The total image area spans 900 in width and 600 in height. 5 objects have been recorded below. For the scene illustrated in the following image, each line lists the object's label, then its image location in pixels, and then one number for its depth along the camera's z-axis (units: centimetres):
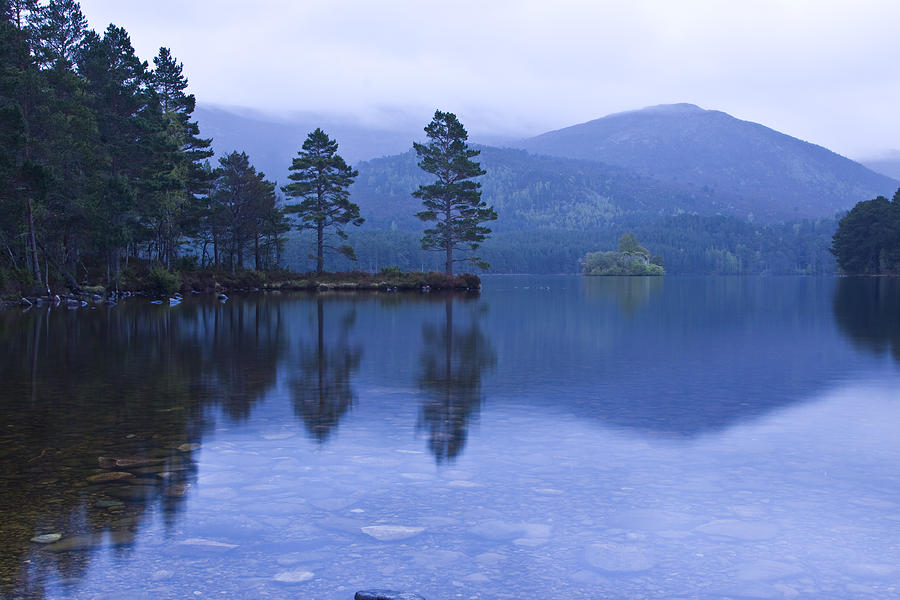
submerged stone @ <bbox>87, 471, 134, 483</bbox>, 771
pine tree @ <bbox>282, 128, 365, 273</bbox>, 7031
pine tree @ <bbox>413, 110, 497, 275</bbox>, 7181
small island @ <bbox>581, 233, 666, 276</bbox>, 18162
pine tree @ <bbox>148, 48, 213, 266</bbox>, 5538
